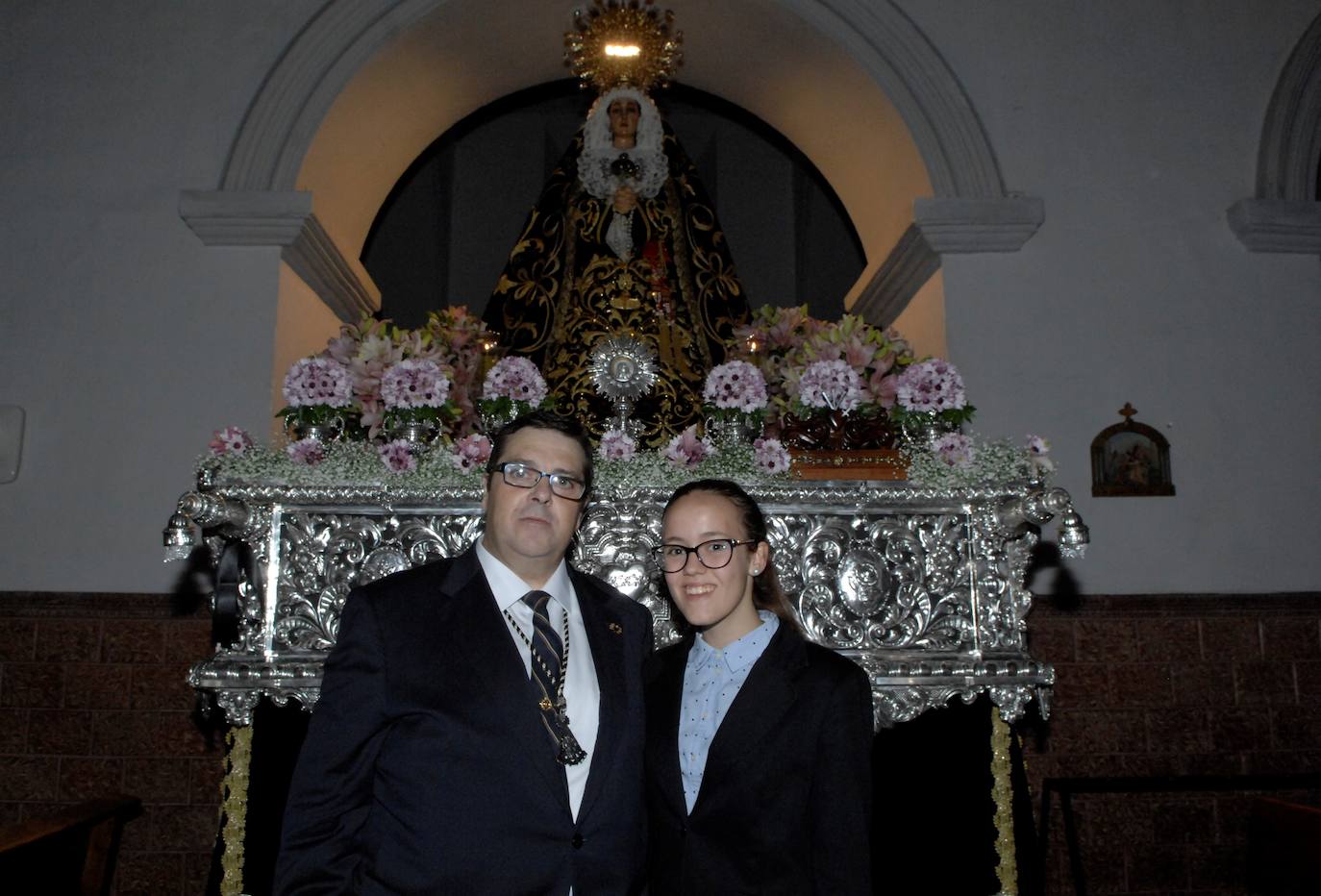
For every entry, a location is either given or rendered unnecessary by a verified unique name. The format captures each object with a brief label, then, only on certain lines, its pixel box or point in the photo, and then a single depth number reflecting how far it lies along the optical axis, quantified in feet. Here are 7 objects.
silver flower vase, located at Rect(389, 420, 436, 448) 11.19
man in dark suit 7.26
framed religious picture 16.71
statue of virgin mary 19.27
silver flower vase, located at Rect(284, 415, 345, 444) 11.39
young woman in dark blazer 7.31
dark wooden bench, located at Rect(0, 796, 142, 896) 10.78
